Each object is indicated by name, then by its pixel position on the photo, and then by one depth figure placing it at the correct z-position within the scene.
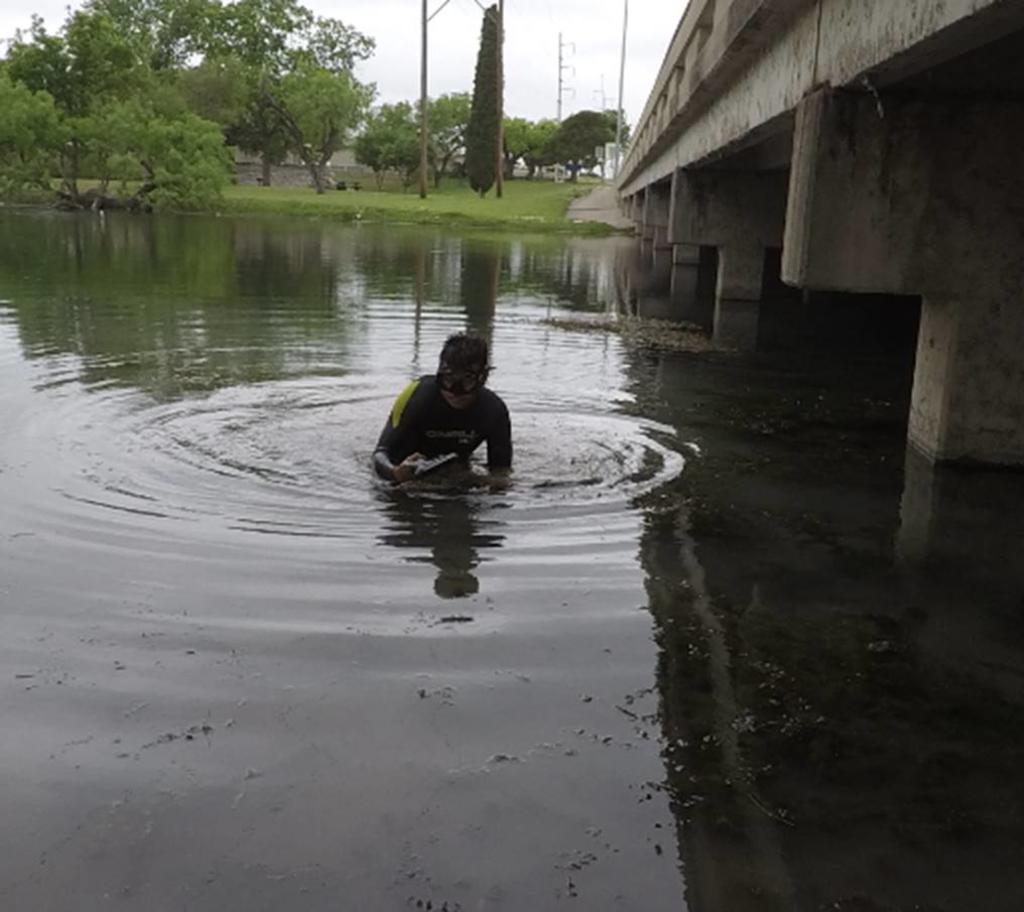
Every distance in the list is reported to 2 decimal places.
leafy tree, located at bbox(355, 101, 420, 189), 96.50
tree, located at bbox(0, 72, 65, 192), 62.75
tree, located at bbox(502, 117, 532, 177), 110.56
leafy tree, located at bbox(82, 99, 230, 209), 62.38
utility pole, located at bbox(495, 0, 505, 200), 70.88
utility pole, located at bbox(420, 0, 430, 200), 68.31
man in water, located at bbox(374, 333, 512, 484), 7.06
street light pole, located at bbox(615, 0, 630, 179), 80.44
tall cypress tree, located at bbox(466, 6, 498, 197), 79.81
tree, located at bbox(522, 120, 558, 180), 106.81
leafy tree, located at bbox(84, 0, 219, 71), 96.50
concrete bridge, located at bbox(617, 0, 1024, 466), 7.34
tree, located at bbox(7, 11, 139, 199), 72.44
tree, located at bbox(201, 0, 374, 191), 83.94
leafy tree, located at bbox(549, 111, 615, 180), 103.12
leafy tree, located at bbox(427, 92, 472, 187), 101.50
